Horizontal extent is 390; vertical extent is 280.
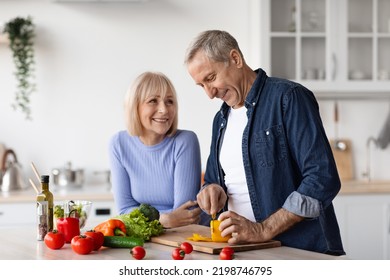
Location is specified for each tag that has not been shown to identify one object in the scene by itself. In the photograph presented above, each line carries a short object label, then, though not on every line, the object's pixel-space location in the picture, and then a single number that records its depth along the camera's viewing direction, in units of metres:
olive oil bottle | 4.94
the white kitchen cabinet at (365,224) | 8.92
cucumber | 4.56
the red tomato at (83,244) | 4.41
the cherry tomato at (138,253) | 4.20
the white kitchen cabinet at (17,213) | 8.47
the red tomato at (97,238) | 4.49
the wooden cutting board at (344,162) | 9.94
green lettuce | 4.83
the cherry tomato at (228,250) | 4.17
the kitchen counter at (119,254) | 4.26
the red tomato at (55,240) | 4.61
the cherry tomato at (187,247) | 4.33
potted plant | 9.24
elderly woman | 5.86
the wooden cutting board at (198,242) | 4.41
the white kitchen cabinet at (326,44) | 9.34
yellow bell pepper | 4.57
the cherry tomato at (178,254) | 4.15
